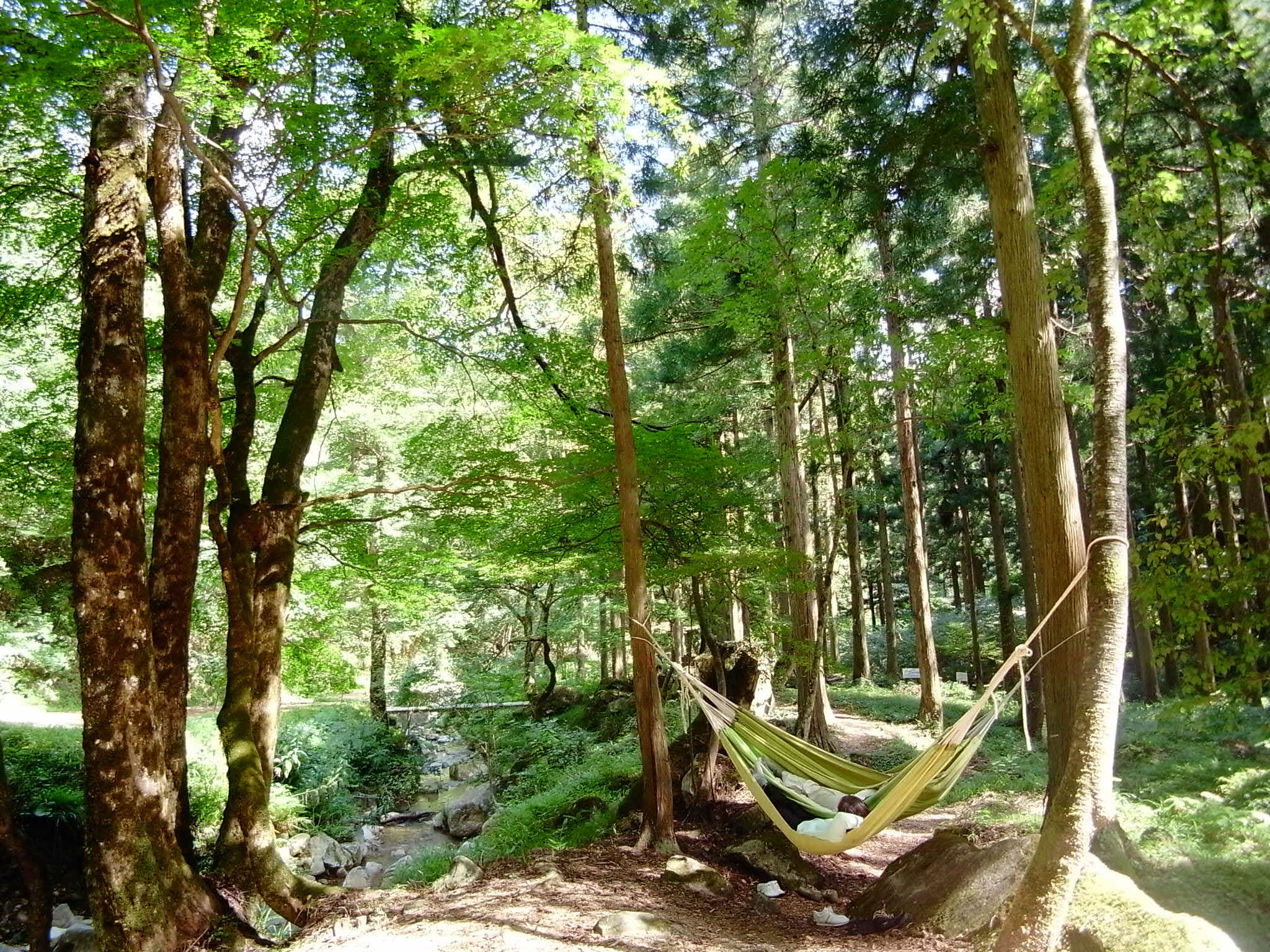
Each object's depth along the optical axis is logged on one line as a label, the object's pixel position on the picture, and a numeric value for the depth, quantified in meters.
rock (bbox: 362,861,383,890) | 5.37
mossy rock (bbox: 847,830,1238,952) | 1.76
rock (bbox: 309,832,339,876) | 5.61
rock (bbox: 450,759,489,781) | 9.08
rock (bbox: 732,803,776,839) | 4.31
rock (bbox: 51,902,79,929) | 4.43
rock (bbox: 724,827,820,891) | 3.80
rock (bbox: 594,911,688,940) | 2.75
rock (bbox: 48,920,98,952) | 3.88
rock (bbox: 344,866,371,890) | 5.30
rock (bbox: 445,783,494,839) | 6.80
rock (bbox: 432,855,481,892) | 3.64
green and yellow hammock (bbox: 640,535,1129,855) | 2.91
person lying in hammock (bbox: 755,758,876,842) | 3.23
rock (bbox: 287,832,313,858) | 5.73
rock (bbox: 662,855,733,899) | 3.44
